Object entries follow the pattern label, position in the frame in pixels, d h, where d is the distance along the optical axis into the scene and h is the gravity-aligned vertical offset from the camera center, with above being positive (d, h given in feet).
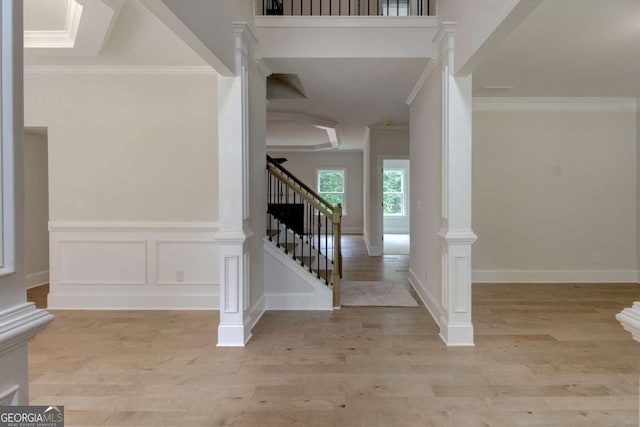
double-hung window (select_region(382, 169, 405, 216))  38.04 +2.03
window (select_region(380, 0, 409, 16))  19.89 +11.97
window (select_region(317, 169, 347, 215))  36.65 +2.83
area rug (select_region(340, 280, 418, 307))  13.08 -3.50
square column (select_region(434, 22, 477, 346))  9.45 +0.24
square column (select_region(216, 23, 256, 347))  9.44 +0.19
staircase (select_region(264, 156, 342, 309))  12.42 -2.40
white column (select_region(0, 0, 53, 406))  3.14 -0.11
